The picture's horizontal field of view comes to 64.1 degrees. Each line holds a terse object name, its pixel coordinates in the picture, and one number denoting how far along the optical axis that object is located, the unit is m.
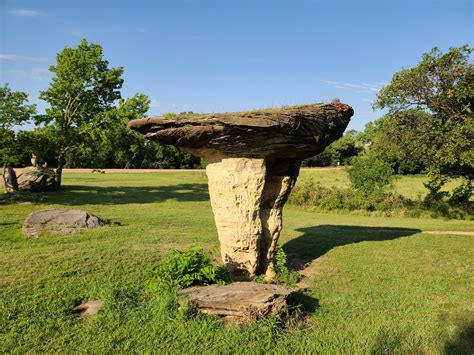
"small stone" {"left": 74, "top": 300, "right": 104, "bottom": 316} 8.02
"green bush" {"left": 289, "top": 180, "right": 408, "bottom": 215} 28.39
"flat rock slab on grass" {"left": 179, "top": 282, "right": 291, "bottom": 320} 7.58
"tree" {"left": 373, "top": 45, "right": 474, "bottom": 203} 18.00
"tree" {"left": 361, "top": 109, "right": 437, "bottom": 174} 20.22
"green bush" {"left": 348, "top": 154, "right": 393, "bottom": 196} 31.11
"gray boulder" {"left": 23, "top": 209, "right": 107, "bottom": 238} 15.61
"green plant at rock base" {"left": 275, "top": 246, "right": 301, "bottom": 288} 10.73
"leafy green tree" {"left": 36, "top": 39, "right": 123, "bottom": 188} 31.14
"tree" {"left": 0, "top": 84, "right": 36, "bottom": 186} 24.88
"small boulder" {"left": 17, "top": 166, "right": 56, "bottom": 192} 29.53
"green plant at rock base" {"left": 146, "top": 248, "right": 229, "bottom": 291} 8.72
